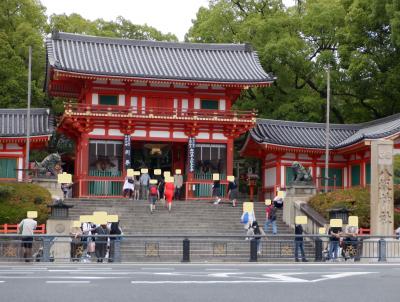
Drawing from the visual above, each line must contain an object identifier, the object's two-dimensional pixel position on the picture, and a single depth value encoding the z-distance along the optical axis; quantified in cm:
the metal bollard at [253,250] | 2605
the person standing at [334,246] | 2671
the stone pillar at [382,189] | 2875
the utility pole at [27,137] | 4065
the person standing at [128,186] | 4019
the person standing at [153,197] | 3594
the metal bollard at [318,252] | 2665
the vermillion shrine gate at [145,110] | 4319
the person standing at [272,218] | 3262
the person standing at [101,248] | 2530
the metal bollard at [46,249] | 2473
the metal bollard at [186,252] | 2522
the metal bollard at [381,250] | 2654
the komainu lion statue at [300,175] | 3747
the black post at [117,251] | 2512
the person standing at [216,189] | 4131
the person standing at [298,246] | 2616
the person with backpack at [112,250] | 2528
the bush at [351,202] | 3372
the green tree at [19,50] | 5144
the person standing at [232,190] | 4028
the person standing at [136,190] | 4066
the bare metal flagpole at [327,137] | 4296
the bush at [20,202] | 3228
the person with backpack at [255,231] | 2673
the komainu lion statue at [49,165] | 3650
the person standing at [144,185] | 4044
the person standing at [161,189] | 4127
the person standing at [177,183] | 4266
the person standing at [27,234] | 2469
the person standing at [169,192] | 3650
